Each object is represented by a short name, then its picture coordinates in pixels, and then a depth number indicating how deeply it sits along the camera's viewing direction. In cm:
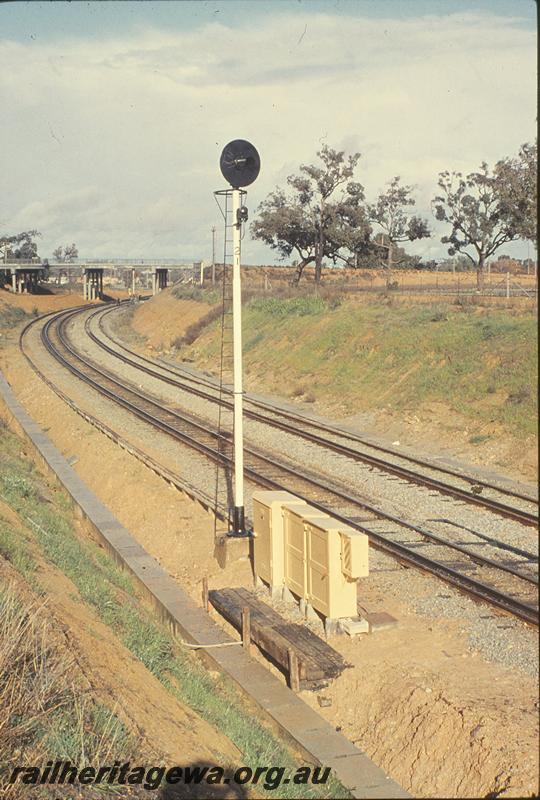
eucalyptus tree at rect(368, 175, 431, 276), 6494
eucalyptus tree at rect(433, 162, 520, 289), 5231
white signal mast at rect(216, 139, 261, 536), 1403
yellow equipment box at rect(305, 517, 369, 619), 1122
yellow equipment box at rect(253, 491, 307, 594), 1314
